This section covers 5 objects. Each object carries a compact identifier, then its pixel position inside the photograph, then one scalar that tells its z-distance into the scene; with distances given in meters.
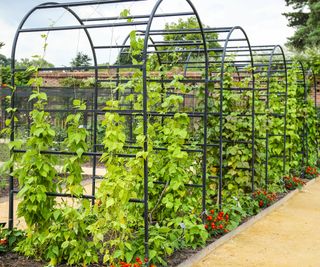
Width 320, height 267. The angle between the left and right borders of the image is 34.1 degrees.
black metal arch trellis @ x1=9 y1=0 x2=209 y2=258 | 4.01
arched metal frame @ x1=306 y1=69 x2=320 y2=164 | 10.43
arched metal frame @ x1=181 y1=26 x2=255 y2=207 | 6.04
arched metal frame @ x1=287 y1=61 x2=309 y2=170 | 9.84
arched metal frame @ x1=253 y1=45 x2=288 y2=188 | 7.50
